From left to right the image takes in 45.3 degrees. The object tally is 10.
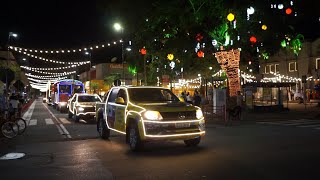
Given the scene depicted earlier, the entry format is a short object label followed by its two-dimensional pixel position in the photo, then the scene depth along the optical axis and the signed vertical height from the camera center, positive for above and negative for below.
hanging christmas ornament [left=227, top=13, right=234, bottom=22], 20.83 +4.48
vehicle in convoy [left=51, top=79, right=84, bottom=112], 40.47 +1.19
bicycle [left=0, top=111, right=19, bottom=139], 15.54 -1.14
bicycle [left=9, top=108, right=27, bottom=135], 16.45 -1.03
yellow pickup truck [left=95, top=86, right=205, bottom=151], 10.91 -0.51
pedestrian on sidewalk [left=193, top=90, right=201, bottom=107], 25.16 -0.03
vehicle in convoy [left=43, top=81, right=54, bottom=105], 50.91 +1.29
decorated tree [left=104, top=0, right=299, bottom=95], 19.38 +4.61
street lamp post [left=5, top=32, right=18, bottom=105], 28.20 +4.90
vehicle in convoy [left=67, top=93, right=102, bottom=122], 22.50 -0.36
